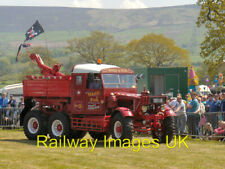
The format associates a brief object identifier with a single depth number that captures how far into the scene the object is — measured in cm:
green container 3688
